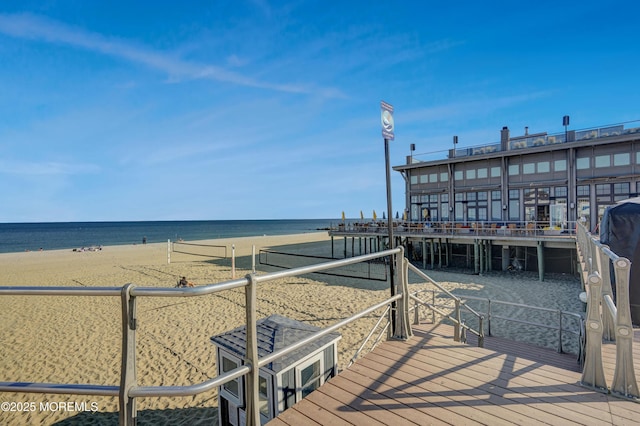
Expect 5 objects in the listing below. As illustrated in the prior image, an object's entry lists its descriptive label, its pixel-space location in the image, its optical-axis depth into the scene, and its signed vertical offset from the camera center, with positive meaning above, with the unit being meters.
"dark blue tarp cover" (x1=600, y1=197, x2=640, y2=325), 5.41 -0.48
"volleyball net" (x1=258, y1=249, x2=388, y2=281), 19.05 -3.64
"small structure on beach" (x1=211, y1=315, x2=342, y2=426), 3.71 -1.89
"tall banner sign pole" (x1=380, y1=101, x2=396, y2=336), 4.49 +1.15
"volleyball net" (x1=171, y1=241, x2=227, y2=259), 30.70 -3.77
